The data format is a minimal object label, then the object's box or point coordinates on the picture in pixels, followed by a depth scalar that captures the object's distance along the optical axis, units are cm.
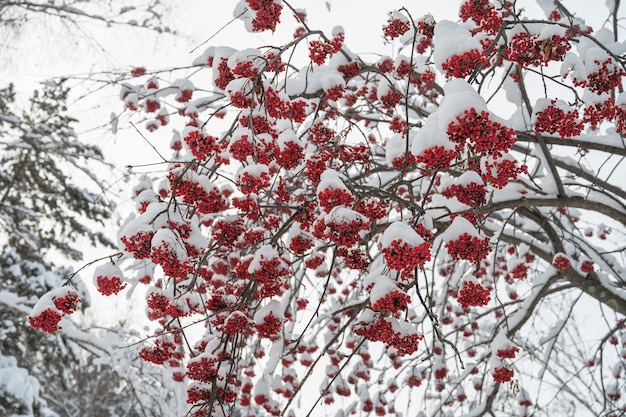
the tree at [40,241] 506
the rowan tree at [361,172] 153
